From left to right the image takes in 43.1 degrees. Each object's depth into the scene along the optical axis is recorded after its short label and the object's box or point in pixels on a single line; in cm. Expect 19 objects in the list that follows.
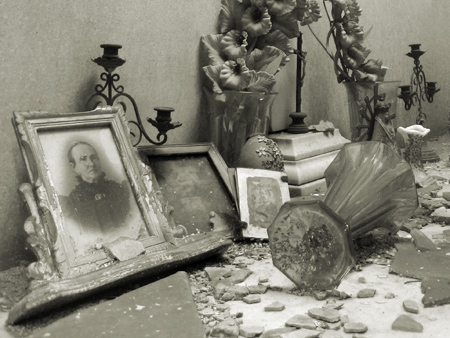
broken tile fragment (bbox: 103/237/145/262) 204
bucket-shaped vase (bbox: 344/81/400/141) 390
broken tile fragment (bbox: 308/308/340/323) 180
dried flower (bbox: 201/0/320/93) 302
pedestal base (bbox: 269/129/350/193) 328
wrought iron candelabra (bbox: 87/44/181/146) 236
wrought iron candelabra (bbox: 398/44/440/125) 426
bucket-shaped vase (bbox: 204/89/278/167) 304
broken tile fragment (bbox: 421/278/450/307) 191
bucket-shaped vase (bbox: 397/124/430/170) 366
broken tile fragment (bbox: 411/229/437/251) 244
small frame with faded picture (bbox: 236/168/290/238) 257
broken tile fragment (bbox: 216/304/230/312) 190
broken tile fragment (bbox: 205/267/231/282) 214
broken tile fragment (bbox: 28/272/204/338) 168
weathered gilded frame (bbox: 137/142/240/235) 253
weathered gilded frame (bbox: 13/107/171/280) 194
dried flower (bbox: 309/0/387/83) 386
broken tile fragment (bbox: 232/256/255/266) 233
